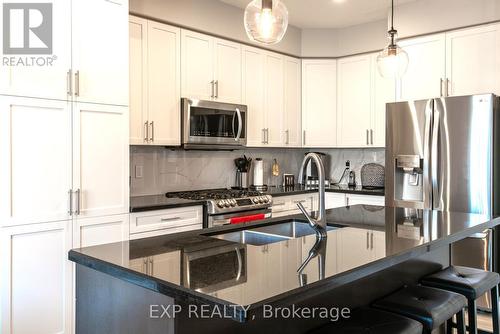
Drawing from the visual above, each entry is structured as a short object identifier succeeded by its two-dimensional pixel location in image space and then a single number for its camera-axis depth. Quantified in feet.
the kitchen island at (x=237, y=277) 4.17
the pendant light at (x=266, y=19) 7.42
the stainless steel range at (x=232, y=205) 11.85
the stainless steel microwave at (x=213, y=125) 12.81
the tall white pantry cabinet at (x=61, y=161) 8.23
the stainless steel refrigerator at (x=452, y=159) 11.72
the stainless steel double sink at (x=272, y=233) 7.45
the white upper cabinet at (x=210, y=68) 13.08
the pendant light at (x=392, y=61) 9.77
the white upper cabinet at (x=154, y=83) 11.80
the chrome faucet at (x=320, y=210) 6.62
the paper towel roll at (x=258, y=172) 15.75
